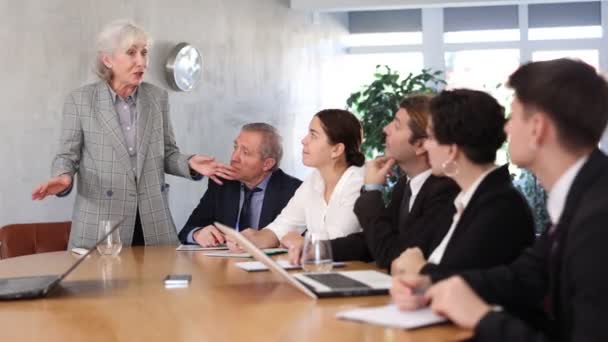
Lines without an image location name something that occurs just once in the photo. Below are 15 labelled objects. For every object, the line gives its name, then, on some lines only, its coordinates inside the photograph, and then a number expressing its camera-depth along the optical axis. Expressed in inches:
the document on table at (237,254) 135.2
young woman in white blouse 140.3
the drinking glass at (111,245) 134.3
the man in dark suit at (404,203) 109.9
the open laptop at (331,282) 90.5
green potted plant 335.3
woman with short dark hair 85.9
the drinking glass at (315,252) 105.9
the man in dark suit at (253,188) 165.2
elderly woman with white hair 162.4
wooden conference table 74.7
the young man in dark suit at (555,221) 62.3
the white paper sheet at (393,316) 73.4
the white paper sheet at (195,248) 145.7
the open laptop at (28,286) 97.5
